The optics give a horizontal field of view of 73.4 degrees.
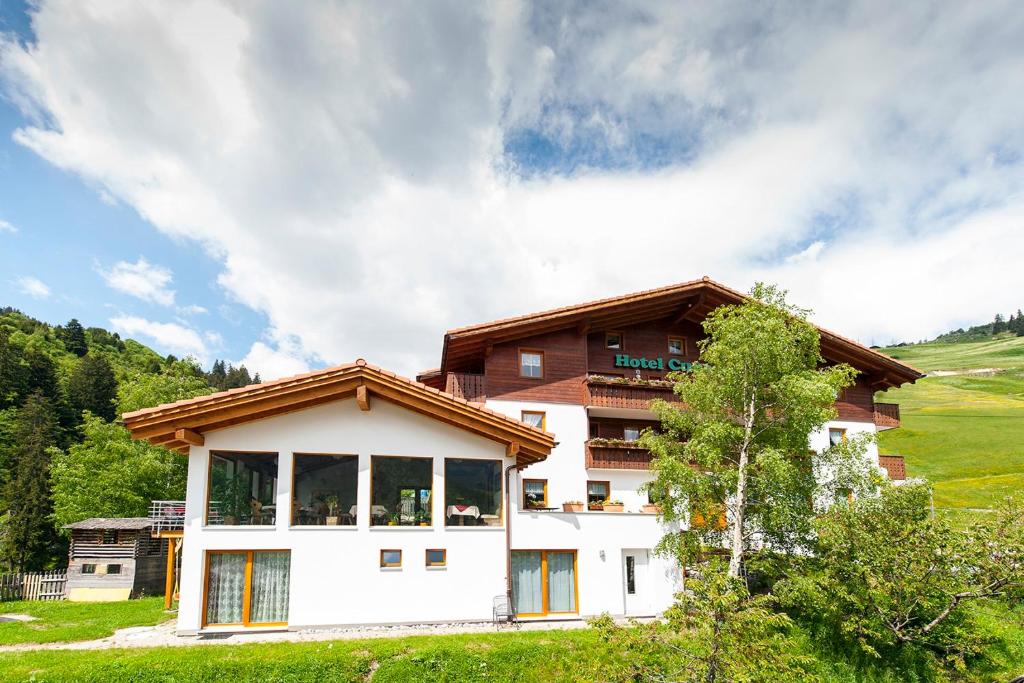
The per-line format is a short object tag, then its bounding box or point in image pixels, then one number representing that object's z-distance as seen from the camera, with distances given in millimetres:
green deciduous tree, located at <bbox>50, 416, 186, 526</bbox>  33625
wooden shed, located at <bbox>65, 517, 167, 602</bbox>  24141
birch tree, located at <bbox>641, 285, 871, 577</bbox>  16875
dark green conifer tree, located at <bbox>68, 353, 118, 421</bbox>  53688
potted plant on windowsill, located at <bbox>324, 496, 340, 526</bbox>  15227
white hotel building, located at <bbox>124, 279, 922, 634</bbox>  14539
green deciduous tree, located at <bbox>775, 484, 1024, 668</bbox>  14953
